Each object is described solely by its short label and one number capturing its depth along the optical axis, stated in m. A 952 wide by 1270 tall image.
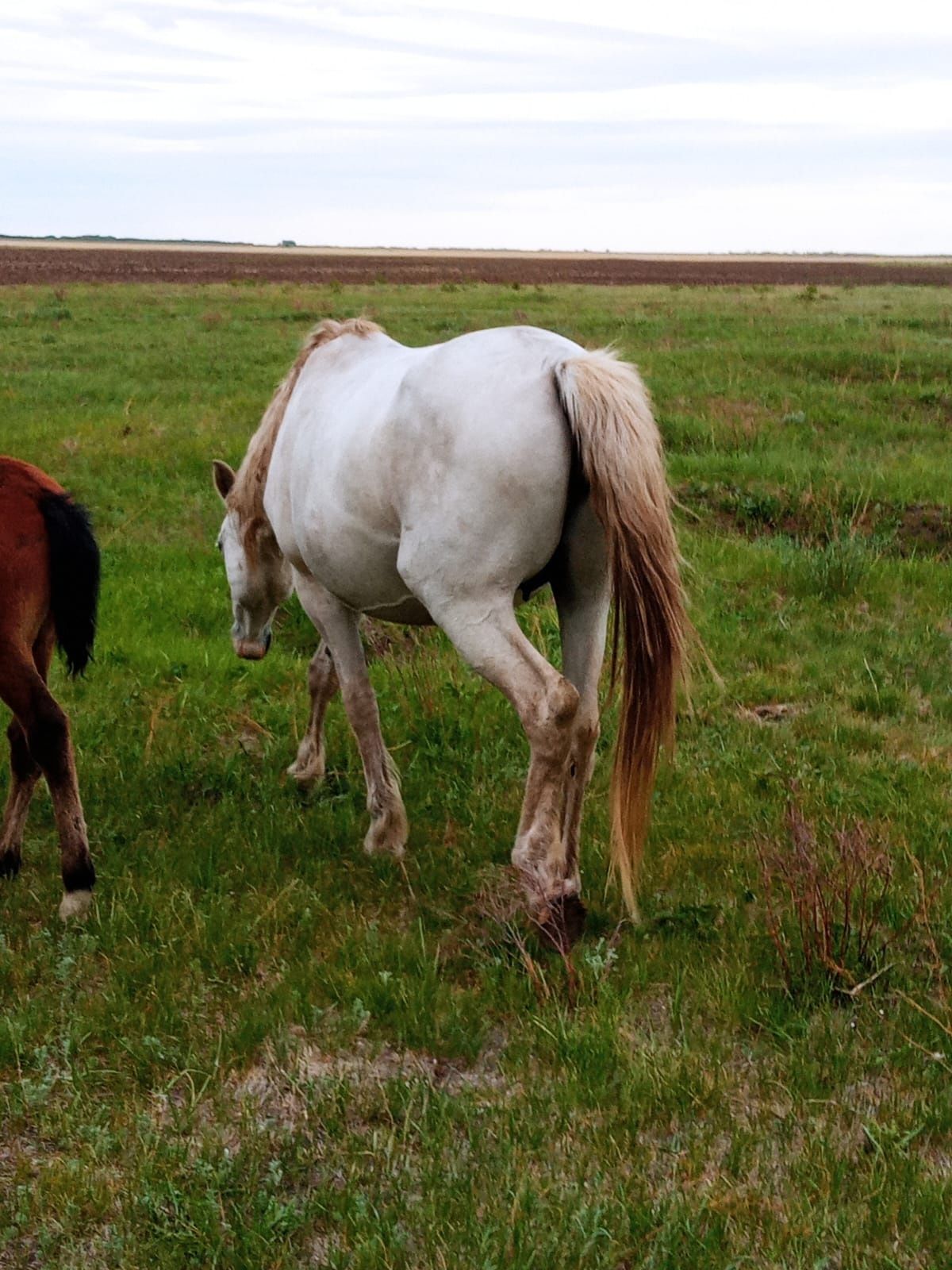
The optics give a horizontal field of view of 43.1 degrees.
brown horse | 4.24
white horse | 3.65
